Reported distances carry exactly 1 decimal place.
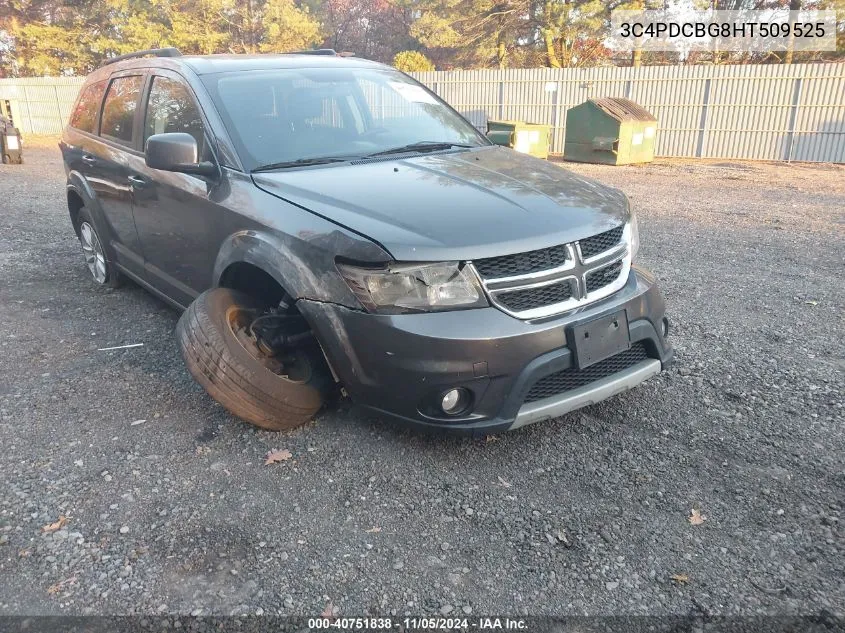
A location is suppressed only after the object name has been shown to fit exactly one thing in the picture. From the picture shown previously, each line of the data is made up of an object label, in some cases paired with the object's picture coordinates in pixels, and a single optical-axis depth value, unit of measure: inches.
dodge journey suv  107.5
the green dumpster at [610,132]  599.8
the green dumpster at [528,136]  579.2
